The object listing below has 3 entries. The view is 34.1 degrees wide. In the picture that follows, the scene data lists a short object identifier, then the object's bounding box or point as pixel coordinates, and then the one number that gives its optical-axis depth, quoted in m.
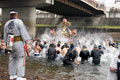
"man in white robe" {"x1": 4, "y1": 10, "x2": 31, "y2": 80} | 5.51
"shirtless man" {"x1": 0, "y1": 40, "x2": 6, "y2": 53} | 16.10
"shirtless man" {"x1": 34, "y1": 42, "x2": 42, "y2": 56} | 14.74
